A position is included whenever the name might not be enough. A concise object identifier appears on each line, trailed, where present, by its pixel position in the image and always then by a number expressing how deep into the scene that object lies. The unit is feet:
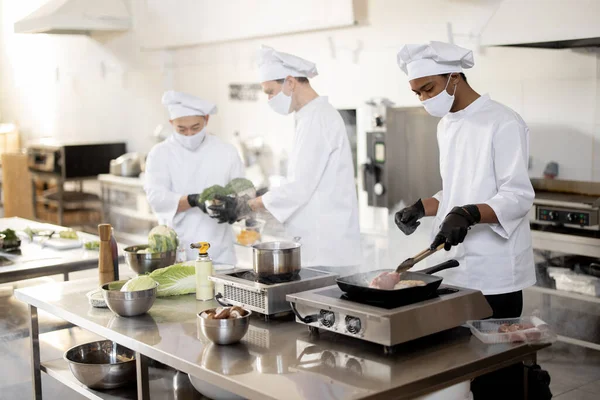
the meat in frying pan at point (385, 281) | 6.77
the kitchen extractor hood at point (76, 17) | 23.41
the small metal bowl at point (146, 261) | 9.81
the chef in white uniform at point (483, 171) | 8.23
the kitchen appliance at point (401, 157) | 15.88
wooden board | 25.22
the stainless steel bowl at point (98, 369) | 8.13
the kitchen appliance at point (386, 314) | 6.29
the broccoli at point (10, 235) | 13.03
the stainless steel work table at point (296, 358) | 5.80
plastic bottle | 8.61
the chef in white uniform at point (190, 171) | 12.43
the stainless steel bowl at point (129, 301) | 7.90
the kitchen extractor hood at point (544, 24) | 12.31
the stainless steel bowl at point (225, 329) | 6.79
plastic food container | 6.70
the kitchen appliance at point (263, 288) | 7.56
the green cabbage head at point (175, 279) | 8.85
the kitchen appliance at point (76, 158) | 25.96
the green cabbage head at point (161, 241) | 9.96
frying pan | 6.55
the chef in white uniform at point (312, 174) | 10.66
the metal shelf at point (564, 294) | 13.17
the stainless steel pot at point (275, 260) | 7.79
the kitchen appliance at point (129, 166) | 24.17
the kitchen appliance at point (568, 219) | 13.20
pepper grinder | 9.30
